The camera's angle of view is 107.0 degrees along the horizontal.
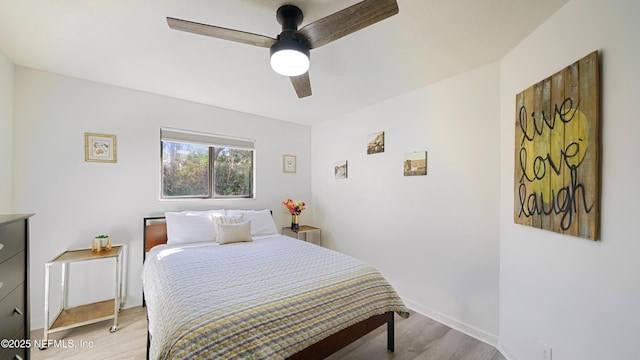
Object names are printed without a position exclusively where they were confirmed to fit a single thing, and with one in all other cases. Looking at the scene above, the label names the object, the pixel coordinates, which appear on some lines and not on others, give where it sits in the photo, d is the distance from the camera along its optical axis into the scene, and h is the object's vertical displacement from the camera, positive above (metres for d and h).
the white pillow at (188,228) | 2.69 -0.56
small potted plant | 2.34 -0.64
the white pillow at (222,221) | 2.77 -0.50
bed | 1.20 -0.75
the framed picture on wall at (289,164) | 3.99 +0.27
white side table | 2.03 -1.26
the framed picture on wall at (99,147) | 2.51 +0.35
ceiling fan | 1.22 +0.86
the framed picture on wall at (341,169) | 3.59 +0.16
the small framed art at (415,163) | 2.61 +0.19
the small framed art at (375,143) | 3.07 +0.49
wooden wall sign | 1.19 +0.17
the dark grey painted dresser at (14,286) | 1.20 -0.60
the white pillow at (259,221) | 3.14 -0.57
